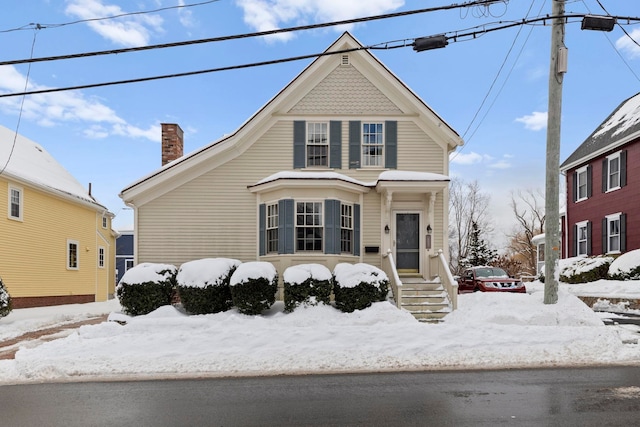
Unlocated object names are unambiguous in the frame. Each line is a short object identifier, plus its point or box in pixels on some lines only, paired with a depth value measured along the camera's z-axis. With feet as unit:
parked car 57.87
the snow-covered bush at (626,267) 57.31
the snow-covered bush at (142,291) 39.83
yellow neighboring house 62.08
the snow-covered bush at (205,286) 39.27
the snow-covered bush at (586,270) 64.69
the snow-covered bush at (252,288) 38.32
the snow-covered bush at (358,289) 39.24
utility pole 39.17
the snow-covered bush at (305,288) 39.37
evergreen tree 127.24
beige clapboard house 46.26
